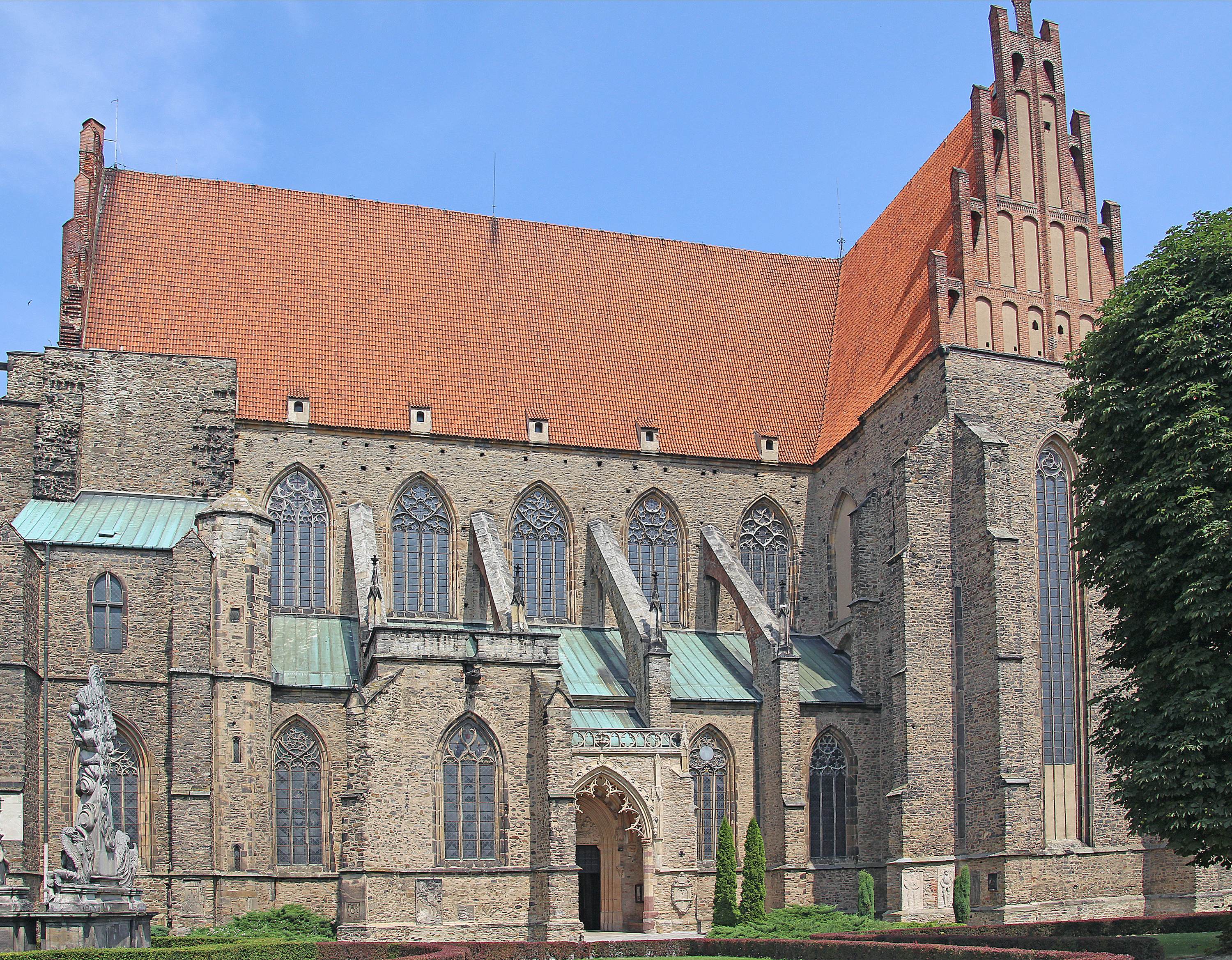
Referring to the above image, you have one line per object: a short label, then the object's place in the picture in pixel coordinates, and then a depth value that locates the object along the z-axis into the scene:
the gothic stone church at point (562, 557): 31.86
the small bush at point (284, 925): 30.55
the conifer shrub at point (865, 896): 34.31
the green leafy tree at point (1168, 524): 25.50
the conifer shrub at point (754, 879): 32.16
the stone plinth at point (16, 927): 23.64
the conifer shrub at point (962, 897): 33.09
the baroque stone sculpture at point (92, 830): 25.59
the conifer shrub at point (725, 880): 31.81
